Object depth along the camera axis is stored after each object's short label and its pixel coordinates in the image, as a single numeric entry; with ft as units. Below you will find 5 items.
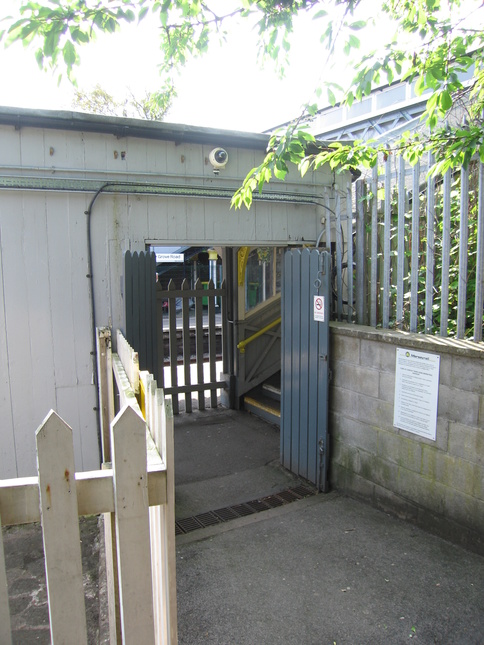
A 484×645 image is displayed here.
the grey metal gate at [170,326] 15.92
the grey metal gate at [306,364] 15.08
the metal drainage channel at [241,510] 13.88
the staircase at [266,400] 23.16
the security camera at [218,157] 17.53
